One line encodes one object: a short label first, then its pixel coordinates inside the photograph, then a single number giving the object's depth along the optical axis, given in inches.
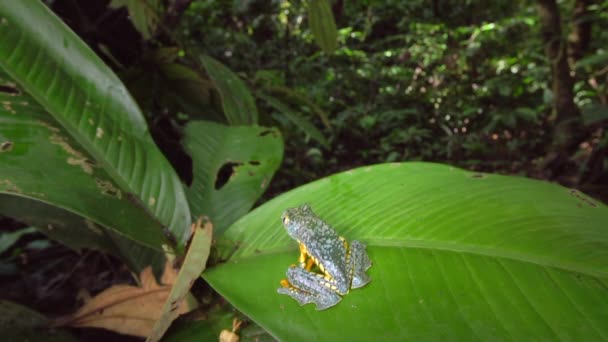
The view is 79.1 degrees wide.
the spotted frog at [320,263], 9.0
